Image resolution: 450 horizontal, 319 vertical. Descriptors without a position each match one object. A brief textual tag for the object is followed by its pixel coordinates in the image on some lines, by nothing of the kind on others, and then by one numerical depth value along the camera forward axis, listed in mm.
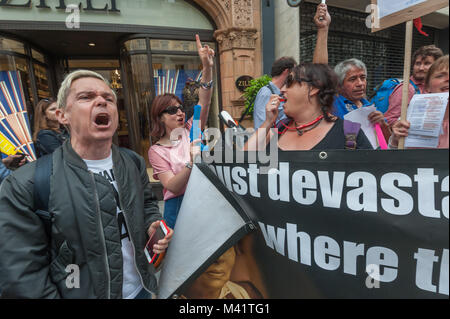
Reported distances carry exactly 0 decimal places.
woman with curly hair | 1419
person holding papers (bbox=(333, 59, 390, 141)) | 2090
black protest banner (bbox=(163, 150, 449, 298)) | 938
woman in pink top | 1960
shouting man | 1100
